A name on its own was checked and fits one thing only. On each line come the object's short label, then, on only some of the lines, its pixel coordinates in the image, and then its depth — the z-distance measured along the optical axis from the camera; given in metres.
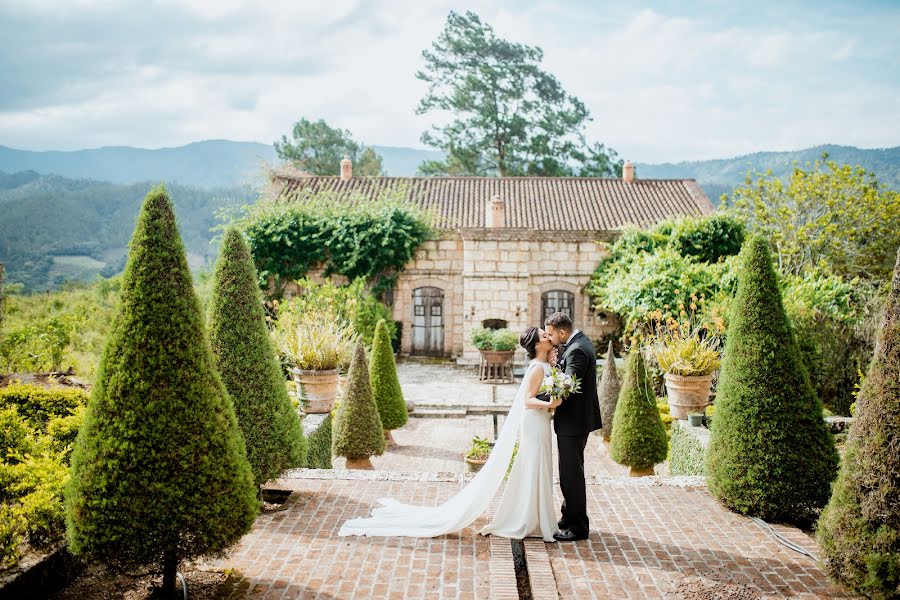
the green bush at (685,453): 6.97
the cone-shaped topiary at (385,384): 10.35
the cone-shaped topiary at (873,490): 3.58
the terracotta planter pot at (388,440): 10.50
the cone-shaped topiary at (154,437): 3.64
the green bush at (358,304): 15.66
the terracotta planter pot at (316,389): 8.02
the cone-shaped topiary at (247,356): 5.28
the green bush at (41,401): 7.23
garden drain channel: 4.54
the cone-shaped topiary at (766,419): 5.21
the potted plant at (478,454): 8.49
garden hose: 4.69
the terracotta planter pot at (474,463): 8.45
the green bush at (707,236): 17.19
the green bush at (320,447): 7.26
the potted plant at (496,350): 15.14
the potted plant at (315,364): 8.01
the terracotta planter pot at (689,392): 7.88
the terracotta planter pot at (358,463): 8.74
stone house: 17.48
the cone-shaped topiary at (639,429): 8.17
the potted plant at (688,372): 7.88
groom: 4.96
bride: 5.00
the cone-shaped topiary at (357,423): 8.61
